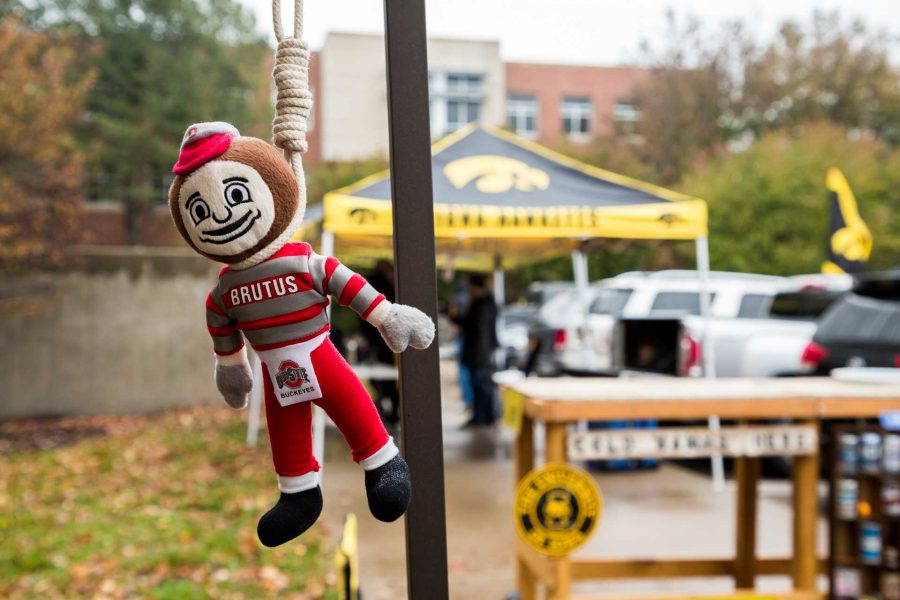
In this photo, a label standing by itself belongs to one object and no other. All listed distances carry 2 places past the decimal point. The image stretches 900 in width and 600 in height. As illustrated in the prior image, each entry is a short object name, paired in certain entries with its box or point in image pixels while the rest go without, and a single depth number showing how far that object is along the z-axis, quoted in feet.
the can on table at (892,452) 10.00
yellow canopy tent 17.56
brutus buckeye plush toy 2.04
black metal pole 2.57
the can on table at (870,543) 10.12
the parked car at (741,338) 23.08
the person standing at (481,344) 27.58
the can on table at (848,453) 10.13
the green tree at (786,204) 53.36
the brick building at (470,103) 61.62
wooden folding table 9.45
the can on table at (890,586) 10.01
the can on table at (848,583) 10.26
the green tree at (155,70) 43.88
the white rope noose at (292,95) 2.24
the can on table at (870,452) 10.05
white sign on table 9.72
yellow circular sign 9.52
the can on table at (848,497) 10.22
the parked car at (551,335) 30.69
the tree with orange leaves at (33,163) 29.76
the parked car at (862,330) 18.04
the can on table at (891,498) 10.03
